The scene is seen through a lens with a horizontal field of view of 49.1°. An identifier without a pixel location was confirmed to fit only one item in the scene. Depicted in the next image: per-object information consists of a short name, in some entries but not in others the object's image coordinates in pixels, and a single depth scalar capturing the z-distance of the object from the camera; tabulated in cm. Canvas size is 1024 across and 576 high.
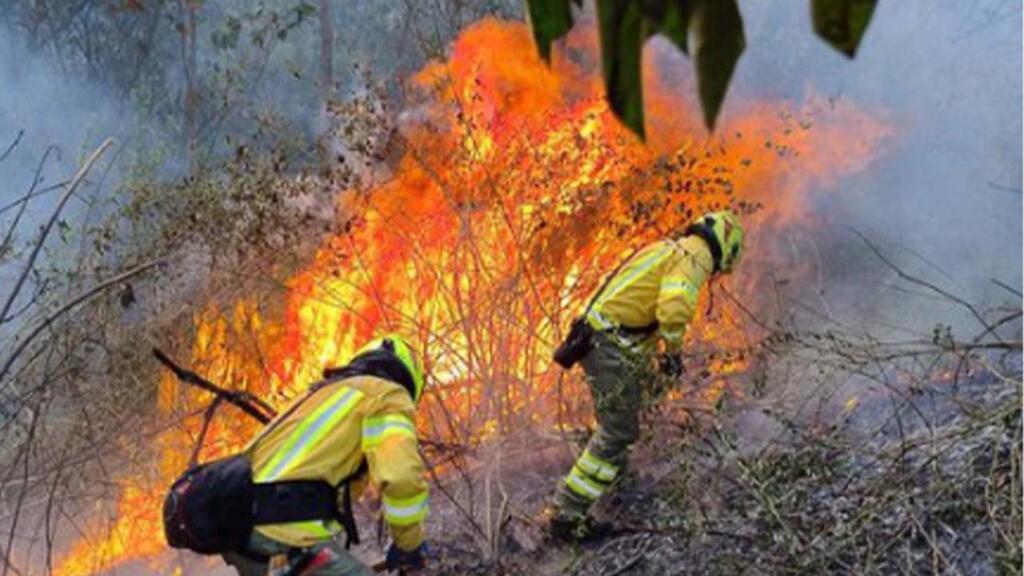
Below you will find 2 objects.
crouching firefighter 421
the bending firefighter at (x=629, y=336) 554
